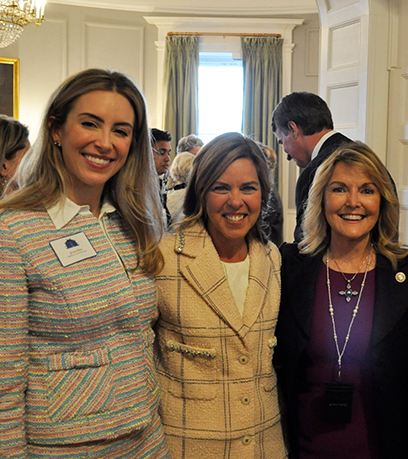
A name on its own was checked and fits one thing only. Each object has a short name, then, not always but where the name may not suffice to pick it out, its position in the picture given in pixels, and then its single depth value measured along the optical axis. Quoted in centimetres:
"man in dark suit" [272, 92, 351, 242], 320
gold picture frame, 694
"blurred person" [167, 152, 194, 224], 394
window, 759
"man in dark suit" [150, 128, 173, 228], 454
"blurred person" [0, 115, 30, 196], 284
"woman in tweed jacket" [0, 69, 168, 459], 128
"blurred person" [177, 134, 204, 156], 510
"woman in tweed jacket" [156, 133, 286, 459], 160
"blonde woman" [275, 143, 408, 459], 164
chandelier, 480
